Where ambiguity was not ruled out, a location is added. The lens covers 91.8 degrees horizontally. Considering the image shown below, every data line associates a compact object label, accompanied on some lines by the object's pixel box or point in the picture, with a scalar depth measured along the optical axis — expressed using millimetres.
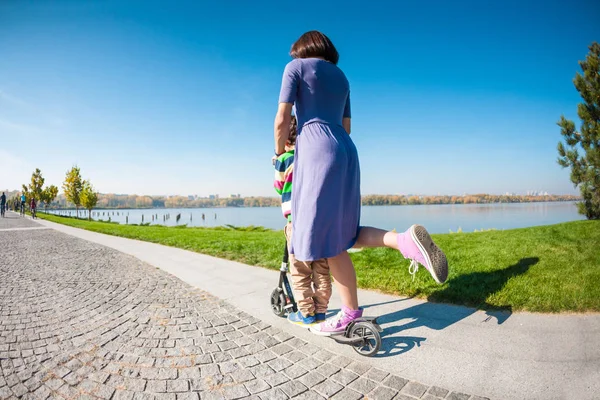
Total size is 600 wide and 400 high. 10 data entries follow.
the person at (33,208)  23667
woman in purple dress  2029
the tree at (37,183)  40188
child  2377
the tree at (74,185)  33156
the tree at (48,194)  42438
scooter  2029
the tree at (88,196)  32906
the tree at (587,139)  9008
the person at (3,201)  24484
